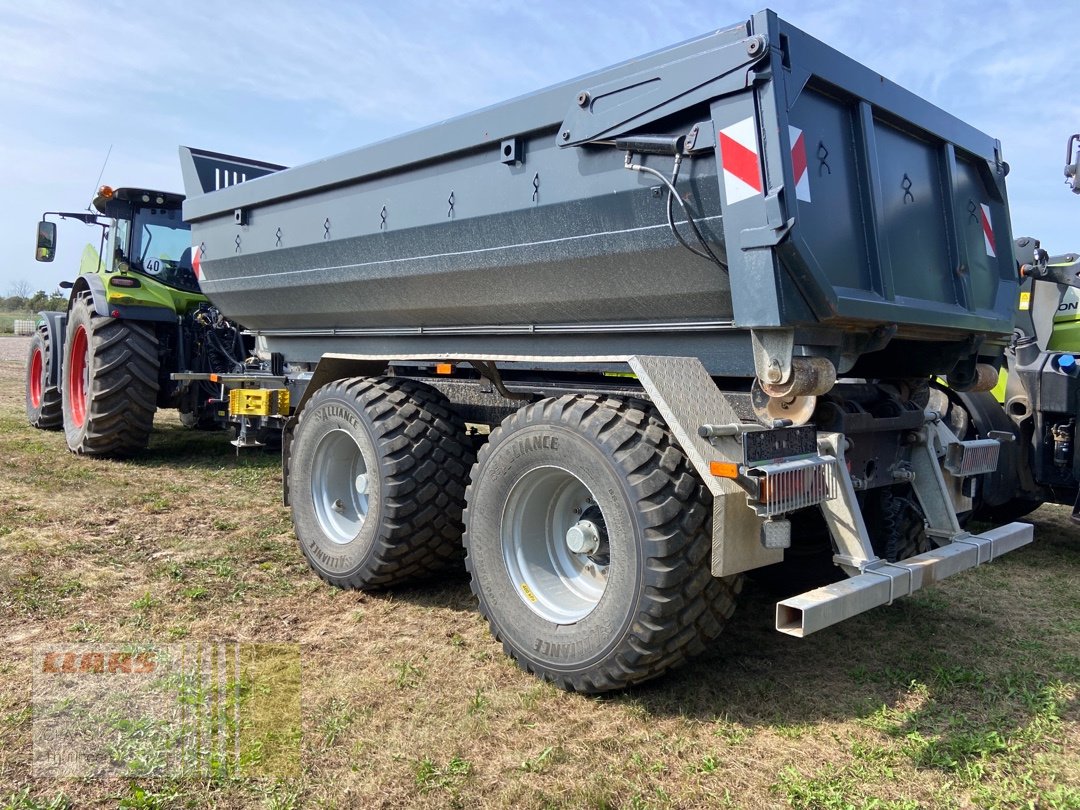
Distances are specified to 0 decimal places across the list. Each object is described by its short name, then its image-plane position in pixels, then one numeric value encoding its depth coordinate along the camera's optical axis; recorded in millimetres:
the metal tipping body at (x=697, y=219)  2875
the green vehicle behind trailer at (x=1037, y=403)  5160
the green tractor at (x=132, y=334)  7648
